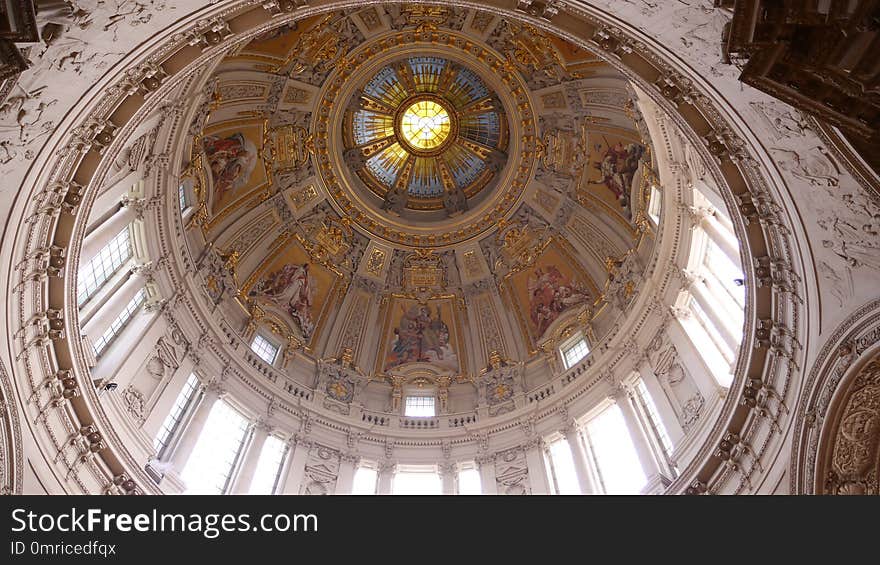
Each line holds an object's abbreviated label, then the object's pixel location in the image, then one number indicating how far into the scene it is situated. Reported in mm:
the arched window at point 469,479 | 23625
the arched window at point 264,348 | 26297
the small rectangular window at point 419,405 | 27975
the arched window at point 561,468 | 21767
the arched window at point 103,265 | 17859
